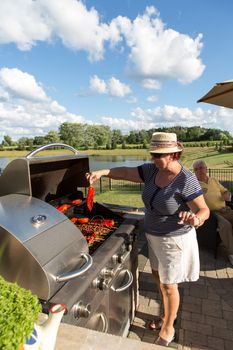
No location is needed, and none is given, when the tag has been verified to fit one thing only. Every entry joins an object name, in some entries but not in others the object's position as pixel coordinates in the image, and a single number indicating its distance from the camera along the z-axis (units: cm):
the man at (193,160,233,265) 403
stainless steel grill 132
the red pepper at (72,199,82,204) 271
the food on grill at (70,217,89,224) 247
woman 214
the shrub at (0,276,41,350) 72
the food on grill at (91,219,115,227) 242
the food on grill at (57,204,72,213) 246
